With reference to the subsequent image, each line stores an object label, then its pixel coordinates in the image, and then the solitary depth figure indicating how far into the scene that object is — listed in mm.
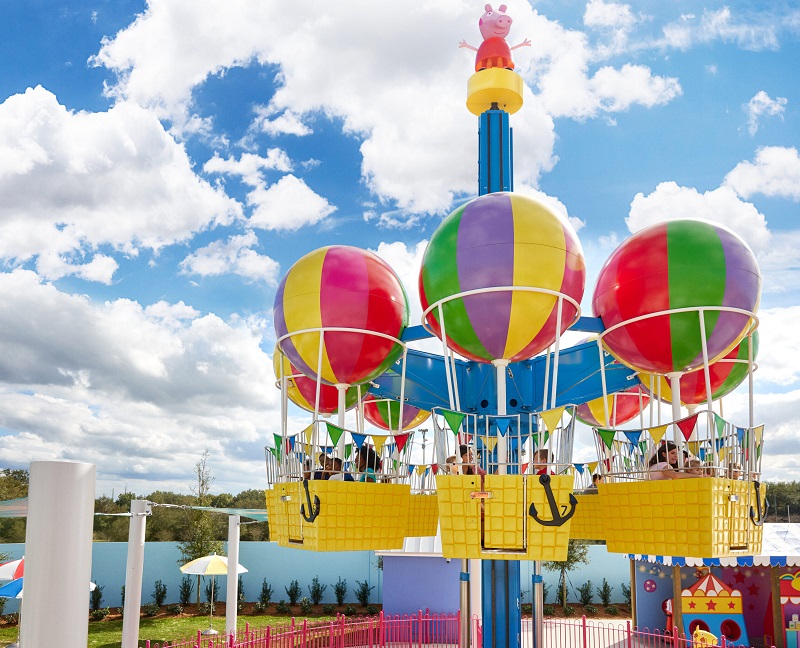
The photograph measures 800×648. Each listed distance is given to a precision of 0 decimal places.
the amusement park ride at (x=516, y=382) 5672
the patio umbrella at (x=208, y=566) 16594
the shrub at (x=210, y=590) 21578
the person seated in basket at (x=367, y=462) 7070
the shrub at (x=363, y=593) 20922
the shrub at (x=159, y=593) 20953
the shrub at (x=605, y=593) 20441
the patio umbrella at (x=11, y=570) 13391
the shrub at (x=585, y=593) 20516
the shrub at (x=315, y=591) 21094
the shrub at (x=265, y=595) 20844
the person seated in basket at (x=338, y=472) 6840
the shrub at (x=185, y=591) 21328
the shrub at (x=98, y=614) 19406
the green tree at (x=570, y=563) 20203
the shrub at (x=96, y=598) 20172
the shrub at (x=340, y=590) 21016
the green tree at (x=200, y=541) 21219
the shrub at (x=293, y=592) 21094
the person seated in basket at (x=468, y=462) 5685
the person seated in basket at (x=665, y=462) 6020
